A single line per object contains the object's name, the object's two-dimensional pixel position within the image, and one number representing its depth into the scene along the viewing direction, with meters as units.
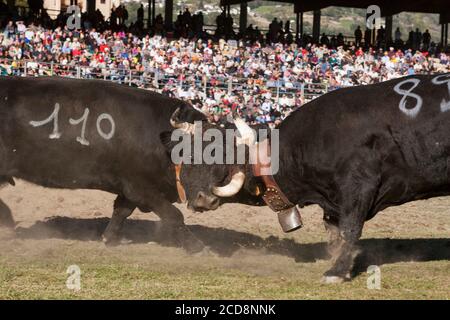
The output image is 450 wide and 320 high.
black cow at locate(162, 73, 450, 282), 13.93
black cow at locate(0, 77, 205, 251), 16.63
